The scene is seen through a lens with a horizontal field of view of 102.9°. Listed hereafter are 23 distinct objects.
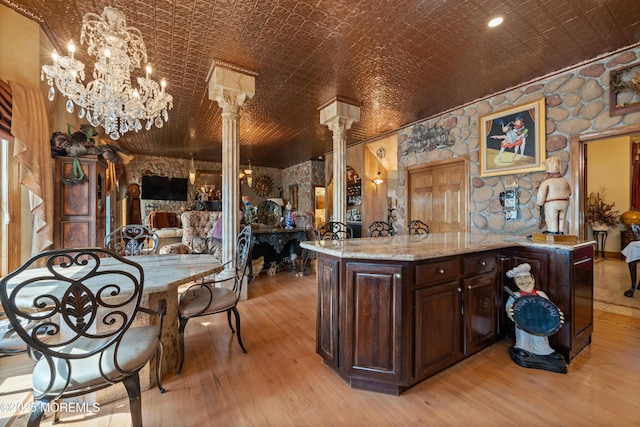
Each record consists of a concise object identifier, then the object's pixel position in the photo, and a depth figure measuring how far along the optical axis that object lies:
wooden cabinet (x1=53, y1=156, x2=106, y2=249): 2.80
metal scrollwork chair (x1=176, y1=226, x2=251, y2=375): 1.89
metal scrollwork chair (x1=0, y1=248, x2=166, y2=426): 1.00
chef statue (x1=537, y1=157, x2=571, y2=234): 2.23
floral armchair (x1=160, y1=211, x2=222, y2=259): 4.22
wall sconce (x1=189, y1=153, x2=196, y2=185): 8.07
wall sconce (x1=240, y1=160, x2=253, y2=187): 8.47
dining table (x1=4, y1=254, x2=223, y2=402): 1.48
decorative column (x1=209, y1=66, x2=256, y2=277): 3.20
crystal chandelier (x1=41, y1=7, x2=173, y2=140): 2.07
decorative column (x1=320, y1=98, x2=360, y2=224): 4.18
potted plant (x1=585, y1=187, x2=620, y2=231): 5.45
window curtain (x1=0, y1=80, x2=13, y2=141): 2.10
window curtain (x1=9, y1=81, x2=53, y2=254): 2.28
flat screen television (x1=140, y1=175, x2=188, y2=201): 8.06
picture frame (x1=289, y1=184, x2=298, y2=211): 9.84
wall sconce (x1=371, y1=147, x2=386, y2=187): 6.86
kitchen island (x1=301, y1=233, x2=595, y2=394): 1.61
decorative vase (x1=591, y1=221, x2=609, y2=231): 5.38
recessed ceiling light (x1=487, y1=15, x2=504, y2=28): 2.34
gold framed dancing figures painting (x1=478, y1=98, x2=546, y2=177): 3.51
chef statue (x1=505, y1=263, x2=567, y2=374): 1.87
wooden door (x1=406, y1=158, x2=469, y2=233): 4.51
